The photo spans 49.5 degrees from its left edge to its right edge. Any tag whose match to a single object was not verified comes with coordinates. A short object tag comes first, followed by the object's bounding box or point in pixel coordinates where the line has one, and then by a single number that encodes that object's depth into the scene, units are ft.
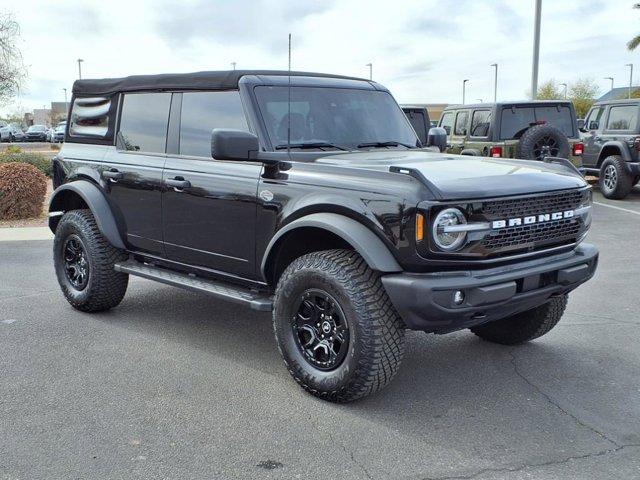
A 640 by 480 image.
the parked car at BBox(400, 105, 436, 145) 50.31
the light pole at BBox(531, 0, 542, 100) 64.64
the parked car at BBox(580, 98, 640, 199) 44.50
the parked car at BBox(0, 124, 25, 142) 161.58
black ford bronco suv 12.01
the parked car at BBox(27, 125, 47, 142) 161.38
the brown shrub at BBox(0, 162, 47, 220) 37.66
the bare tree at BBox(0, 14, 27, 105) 78.33
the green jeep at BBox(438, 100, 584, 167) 41.24
